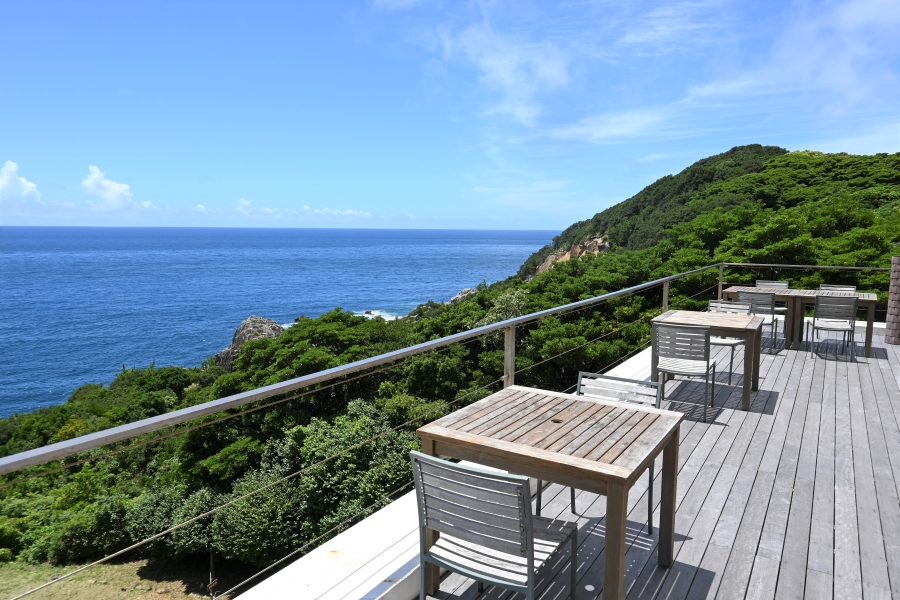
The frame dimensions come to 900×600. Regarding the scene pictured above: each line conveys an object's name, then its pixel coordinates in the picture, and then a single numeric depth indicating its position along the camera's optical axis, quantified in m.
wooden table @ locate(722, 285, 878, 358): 7.25
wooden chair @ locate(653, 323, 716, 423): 4.64
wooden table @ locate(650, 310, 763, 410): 4.79
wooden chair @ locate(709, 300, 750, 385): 6.60
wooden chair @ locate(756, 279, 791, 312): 8.28
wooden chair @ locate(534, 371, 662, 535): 2.92
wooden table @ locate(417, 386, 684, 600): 1.86
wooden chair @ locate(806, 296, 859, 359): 6.75
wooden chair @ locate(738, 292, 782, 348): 7.20
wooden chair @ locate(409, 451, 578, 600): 1.67
